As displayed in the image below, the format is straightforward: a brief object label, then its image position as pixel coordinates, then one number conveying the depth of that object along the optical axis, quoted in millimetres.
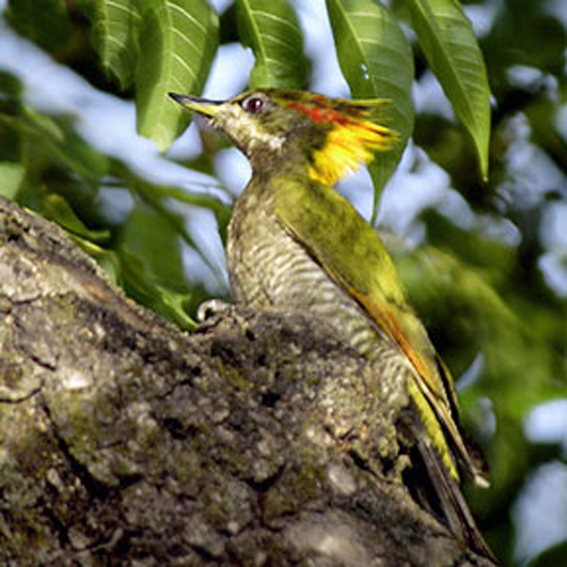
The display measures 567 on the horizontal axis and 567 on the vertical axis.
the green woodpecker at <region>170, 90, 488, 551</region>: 6516
